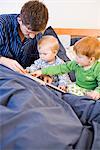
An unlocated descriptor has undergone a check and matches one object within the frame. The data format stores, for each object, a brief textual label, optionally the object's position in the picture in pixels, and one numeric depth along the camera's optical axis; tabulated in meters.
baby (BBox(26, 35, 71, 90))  1.58
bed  0.74
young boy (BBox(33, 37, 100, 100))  1.45
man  1.35
